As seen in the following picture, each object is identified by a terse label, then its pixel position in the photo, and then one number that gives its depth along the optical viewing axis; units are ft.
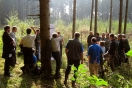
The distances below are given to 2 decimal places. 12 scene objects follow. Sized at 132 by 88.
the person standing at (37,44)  33.81
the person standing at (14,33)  28.15
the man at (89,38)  41.87
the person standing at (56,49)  25.13
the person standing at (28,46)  24.79
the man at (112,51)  29.63
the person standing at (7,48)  23.33
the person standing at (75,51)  22.98
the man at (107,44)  35.68
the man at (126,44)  34.06
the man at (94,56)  23.36
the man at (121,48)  33.30
